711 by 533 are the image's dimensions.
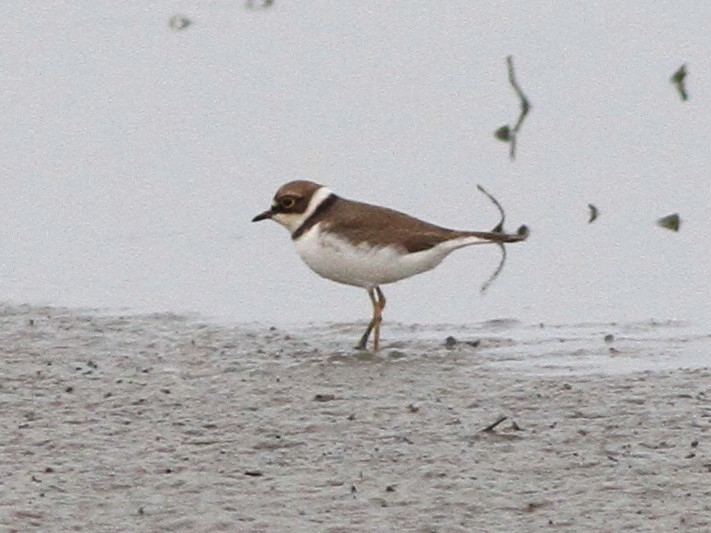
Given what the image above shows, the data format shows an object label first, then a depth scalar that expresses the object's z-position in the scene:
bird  10.13
